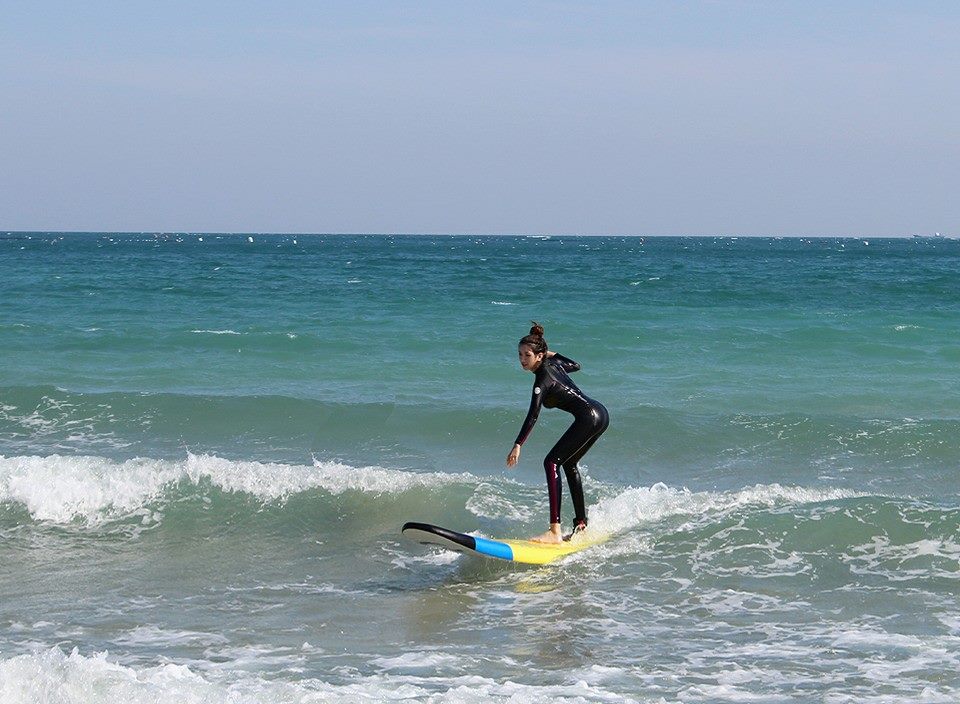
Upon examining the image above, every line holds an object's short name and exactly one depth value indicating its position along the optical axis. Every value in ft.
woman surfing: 56.80
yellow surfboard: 55.57
